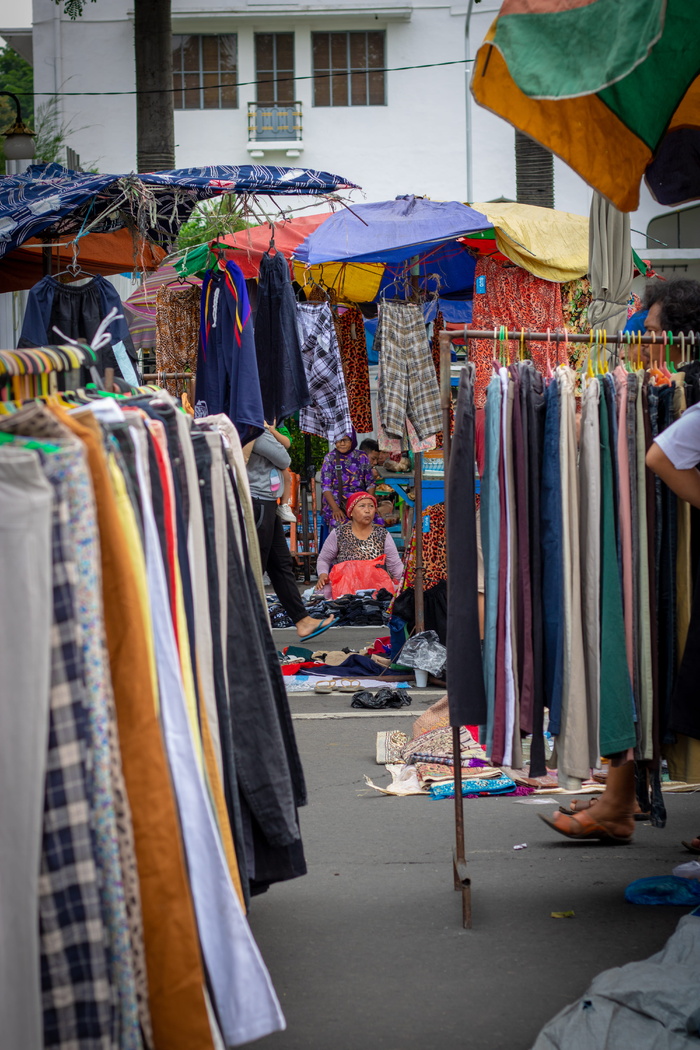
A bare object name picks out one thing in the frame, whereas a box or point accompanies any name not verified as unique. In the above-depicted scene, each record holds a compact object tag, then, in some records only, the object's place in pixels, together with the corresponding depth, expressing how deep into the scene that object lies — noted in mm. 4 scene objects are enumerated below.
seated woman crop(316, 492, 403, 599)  9672
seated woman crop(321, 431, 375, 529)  10852
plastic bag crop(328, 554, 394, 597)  9758
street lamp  9914
